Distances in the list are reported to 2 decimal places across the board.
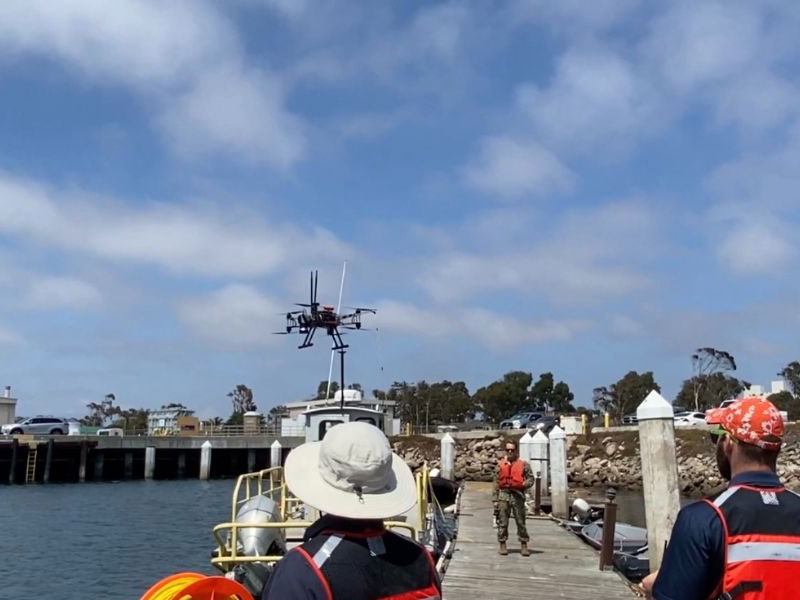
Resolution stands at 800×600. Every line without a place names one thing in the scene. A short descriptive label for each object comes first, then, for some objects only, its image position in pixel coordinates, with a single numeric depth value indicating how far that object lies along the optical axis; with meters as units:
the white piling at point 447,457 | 30.11
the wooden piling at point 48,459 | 46.72
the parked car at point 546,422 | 51.28
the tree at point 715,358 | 84.00
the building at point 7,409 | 65.75
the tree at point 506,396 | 88.06
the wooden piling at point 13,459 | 46.22
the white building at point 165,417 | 89.41
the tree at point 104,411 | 127.49
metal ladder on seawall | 47.22
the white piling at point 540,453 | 24.16
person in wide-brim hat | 2.57
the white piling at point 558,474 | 20.19
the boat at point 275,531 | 8.57
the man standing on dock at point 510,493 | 13.55
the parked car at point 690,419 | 48.21
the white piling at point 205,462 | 51.38
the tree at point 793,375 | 85.31
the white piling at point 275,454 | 43.85
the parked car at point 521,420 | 56.81
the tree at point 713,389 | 81.31
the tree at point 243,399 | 120.12
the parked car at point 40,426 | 53.72
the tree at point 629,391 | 86.69
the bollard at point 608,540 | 12.09
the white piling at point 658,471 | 10.86
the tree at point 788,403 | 58.85
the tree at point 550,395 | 90.19
